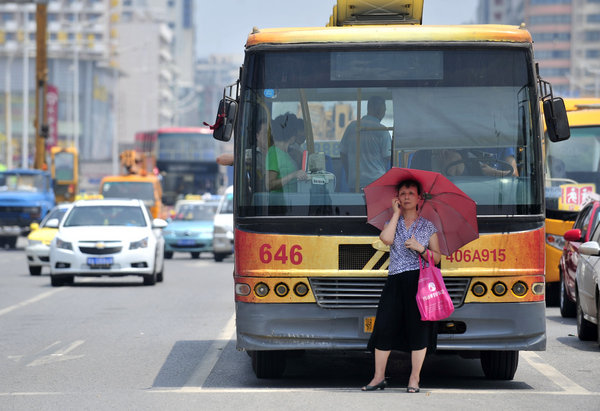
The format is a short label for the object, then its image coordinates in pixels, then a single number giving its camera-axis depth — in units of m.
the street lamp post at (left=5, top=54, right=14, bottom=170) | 112.28
